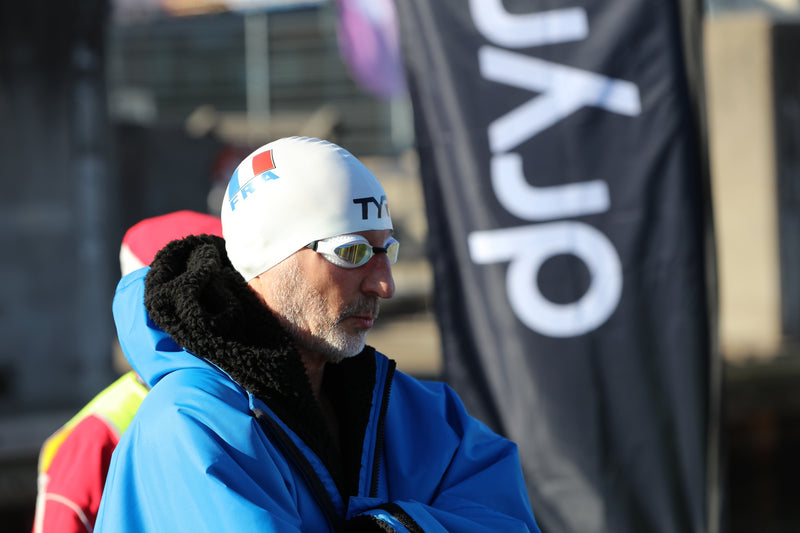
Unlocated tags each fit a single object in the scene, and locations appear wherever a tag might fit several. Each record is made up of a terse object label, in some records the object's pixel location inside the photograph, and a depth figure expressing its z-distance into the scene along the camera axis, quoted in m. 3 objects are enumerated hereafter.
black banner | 5.53
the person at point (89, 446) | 5.12
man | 4.77
